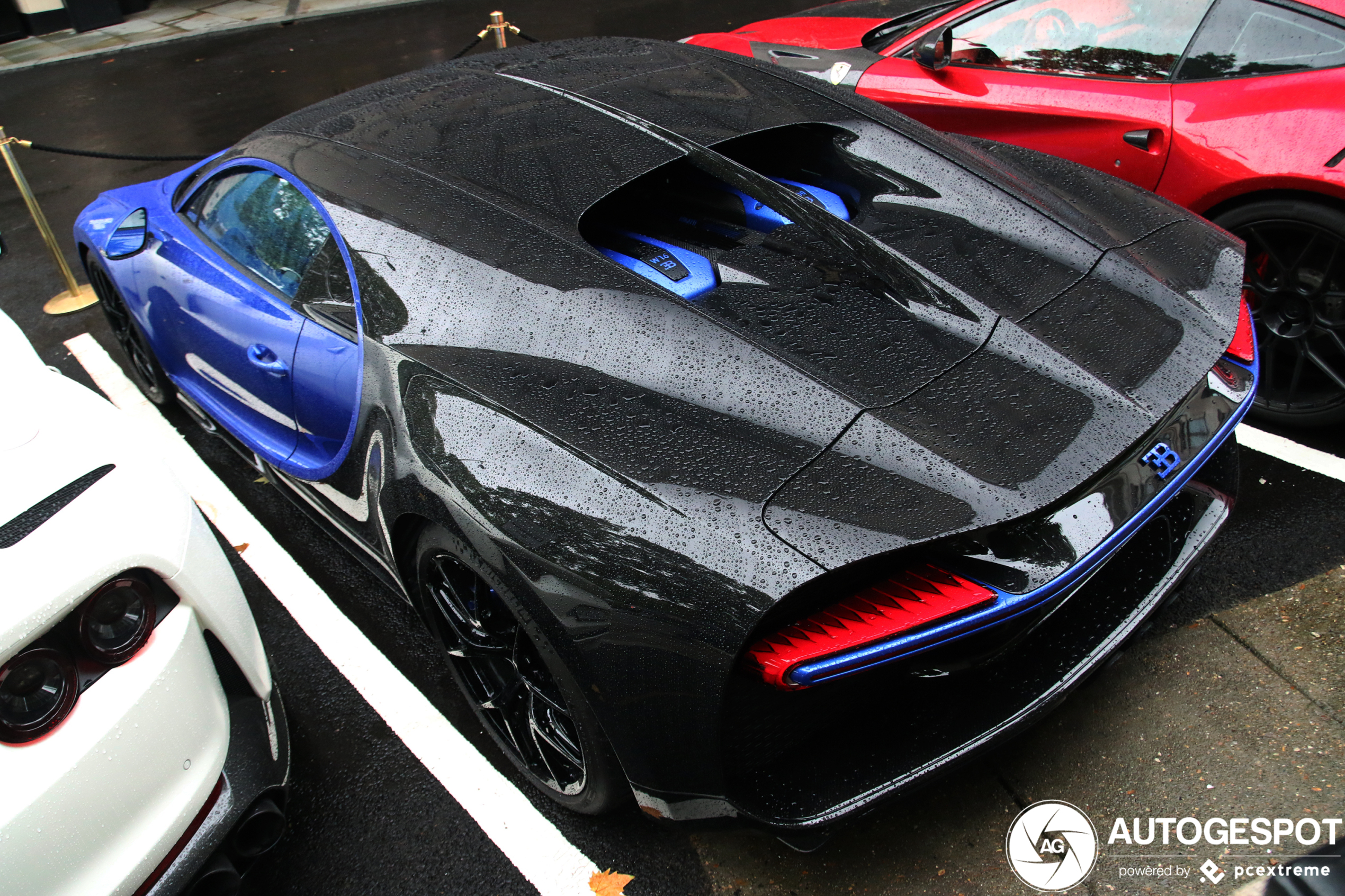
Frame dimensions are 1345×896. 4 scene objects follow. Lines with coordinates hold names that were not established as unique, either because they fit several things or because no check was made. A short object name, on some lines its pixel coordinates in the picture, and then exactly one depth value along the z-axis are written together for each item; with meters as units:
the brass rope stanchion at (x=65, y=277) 5.16
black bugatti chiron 1.68
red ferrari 2.93
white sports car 1.50
